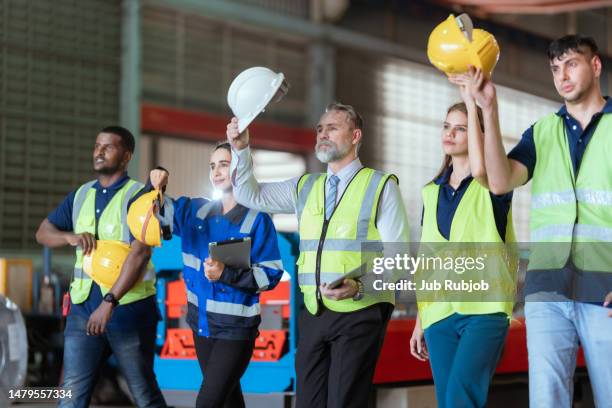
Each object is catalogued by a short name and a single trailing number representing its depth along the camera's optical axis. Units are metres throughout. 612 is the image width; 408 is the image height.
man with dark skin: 9.22
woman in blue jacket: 8.47
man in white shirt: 7.69
